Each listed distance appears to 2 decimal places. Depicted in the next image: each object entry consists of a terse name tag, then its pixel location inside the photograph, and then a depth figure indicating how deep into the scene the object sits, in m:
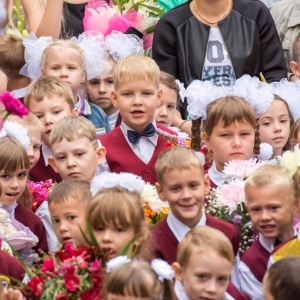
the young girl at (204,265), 11.98
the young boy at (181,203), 13.48
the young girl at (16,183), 14.52
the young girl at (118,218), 12.35
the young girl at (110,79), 18.94
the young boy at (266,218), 13.34
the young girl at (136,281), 10.94
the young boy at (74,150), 15.24
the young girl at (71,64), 17.87
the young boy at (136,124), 15.98
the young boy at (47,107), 16.53
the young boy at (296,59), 19.22
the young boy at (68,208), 13.58
